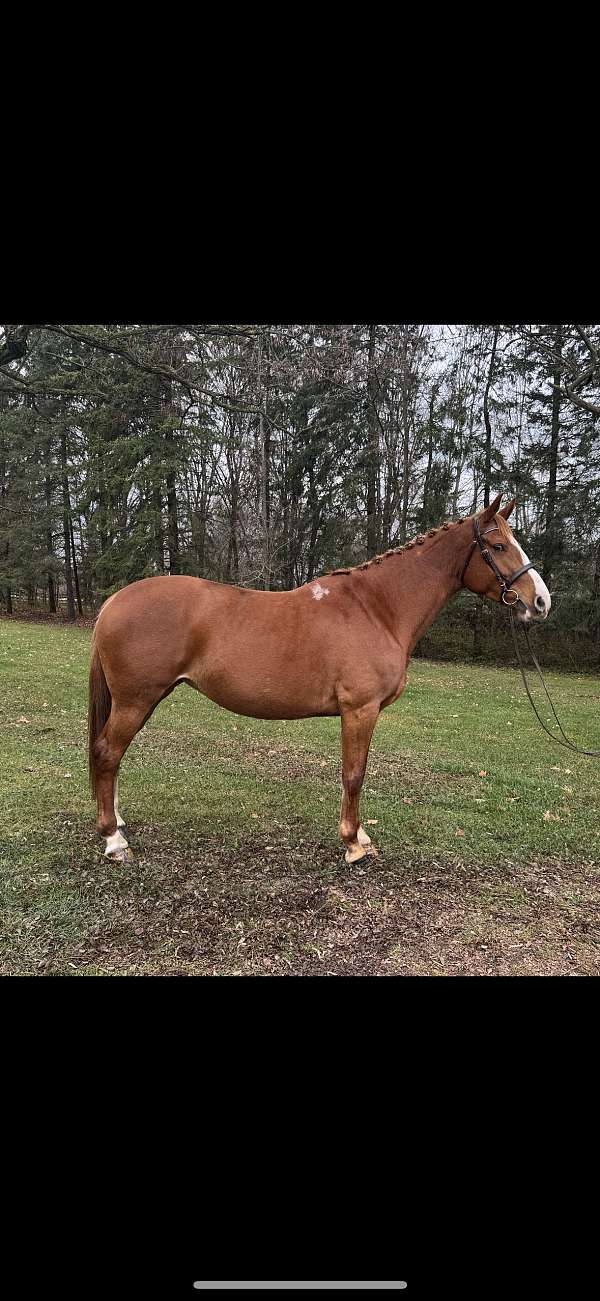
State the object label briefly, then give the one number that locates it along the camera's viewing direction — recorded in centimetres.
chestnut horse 280
